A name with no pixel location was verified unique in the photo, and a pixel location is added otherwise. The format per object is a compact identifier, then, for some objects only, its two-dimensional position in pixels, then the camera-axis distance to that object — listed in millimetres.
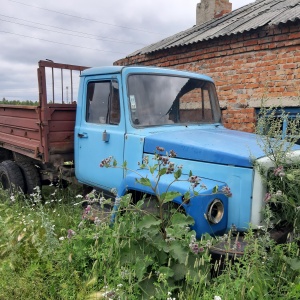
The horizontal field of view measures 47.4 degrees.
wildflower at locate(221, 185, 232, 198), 2476
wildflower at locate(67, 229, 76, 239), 2670
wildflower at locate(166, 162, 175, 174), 2541
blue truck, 2699
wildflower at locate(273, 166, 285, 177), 2425
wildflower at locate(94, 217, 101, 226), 2650
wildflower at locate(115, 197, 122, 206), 2649
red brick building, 5777
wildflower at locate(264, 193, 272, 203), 2324
